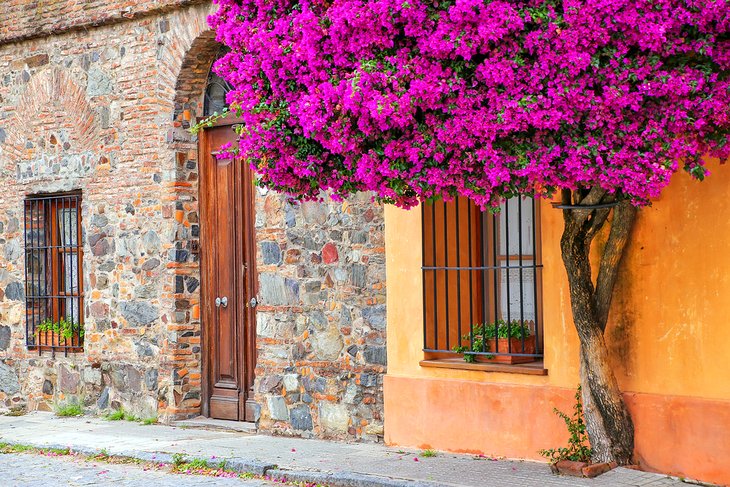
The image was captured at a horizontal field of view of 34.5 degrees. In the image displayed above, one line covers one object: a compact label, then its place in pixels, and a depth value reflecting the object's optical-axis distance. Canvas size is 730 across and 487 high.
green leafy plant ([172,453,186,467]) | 9.65
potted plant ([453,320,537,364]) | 9.39
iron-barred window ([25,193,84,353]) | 13.09
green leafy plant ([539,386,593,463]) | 8.39
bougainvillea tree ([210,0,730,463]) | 6.87
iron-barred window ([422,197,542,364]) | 9.46
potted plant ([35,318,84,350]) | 13.05
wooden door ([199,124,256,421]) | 11.70
